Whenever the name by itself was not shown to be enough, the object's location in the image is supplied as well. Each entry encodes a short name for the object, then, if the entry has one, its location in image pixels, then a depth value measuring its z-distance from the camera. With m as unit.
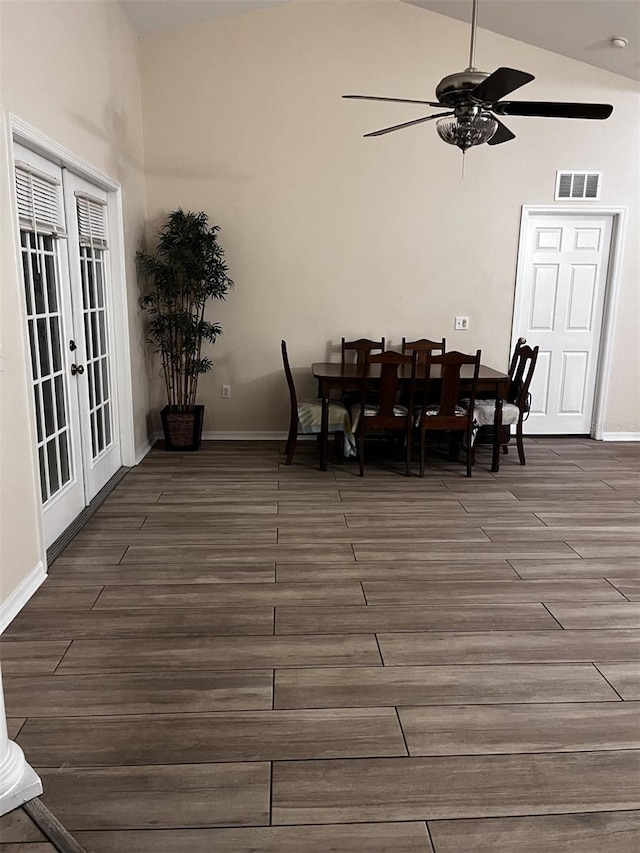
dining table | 4.95
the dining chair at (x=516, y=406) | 5.15
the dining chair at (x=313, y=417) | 5.08
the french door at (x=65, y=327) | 3.31
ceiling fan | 3.12
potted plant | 5.26
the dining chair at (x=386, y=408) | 4.70
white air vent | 5.73
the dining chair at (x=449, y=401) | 4.70
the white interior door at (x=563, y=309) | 5.89
